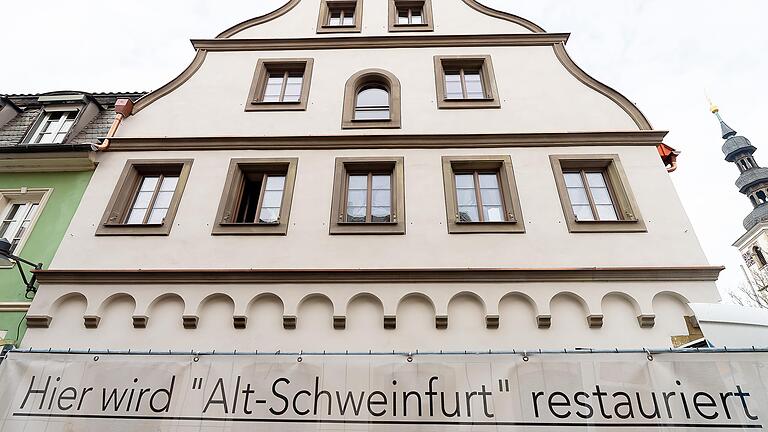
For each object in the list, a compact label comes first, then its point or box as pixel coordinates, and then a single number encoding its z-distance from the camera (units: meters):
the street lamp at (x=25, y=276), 7.25
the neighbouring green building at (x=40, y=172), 7.95
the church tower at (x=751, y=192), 50.71
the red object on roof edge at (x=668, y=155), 9.00
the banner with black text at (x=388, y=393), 5.34
